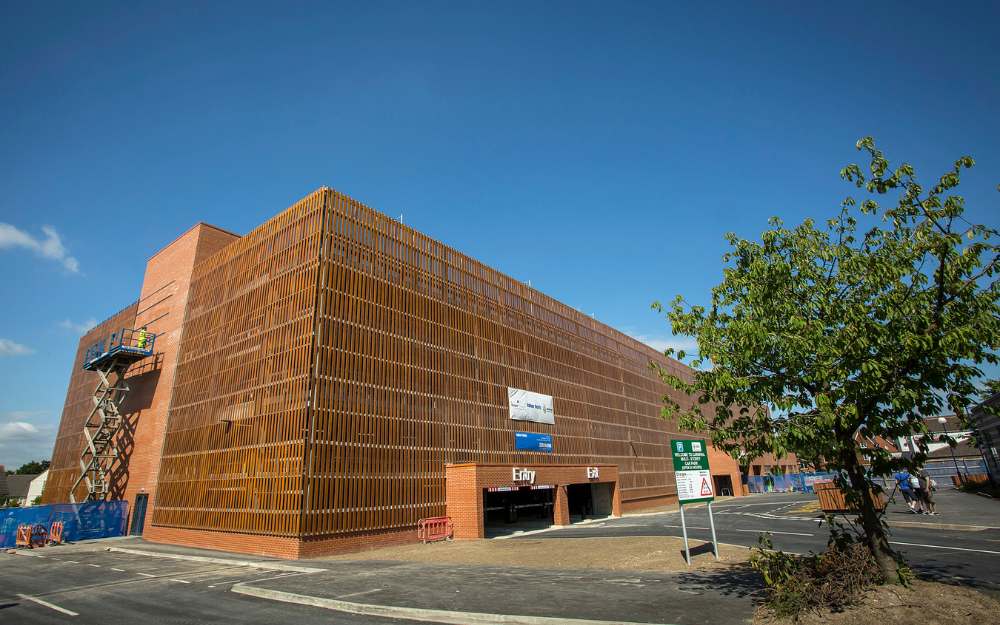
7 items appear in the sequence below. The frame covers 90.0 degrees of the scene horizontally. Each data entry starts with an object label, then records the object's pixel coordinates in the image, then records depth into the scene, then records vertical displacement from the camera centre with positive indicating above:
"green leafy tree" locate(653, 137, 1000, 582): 7.23 +1.81
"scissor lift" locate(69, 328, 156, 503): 31.98 +5.59
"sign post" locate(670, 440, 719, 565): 12.95 -0.15
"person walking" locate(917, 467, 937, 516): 21.45 -1.56
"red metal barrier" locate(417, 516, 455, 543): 22.27 -2.21
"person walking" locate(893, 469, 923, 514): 23.33 -1.97
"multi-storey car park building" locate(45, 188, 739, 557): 20.31 +4.17
